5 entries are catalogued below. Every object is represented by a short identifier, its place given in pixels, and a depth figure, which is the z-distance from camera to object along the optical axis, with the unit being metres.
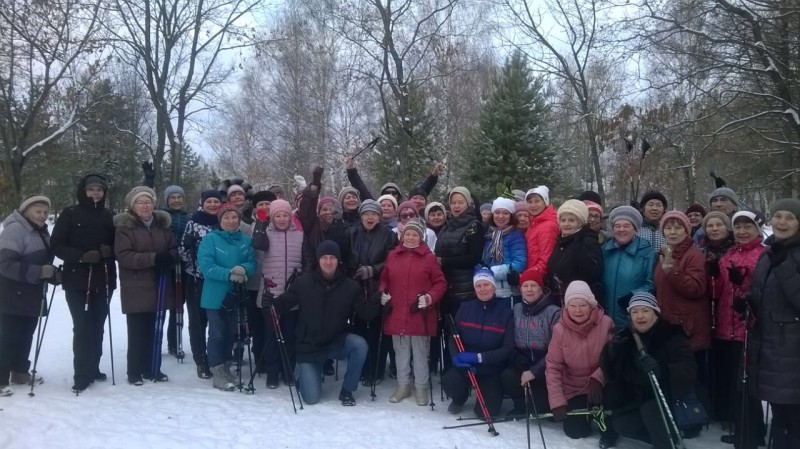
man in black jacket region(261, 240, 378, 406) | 5.72
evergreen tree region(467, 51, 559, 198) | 18.48
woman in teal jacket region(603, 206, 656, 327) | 5.27
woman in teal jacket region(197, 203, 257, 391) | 5.88
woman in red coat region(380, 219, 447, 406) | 5.81
